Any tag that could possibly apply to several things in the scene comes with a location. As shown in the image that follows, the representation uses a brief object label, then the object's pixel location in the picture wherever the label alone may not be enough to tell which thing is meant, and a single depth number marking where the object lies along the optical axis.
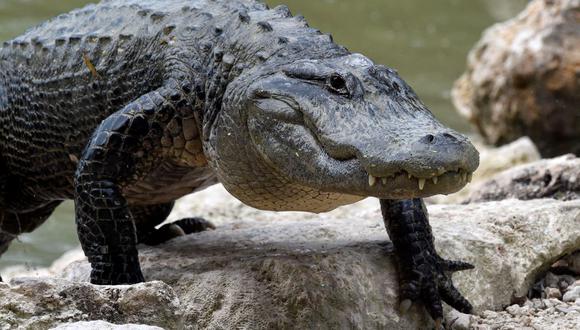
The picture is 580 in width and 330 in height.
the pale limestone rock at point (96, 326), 6.21
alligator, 7.68
